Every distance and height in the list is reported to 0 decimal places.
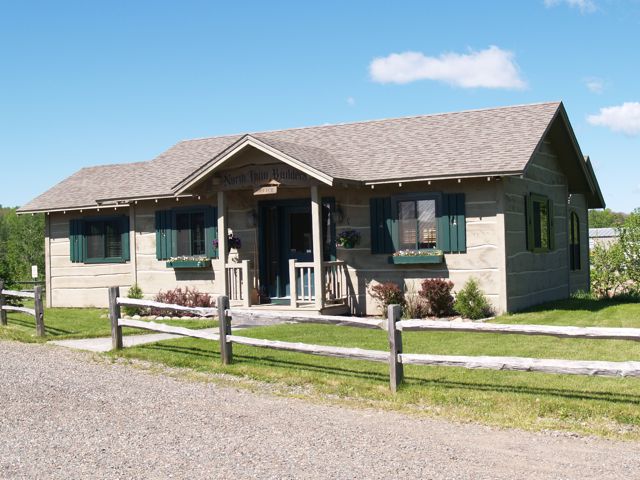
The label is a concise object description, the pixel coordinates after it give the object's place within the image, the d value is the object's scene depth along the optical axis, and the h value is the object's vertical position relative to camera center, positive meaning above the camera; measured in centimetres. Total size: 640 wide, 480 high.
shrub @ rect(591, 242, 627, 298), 2191 -58
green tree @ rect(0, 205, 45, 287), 4797 +120
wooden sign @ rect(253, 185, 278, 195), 1692 +146
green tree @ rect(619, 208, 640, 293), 2167 +3
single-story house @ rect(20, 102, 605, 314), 1652 +98
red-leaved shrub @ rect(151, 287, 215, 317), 1839 -95
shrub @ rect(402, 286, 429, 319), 1669 -111
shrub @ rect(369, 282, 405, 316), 1680 -84
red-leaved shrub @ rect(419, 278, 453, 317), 1647 -89
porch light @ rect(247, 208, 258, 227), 1862 +95
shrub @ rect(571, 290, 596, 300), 2098 -124
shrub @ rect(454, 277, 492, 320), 1606 -103
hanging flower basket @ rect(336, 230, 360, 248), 1730 +39
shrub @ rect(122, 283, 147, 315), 1873 -89
